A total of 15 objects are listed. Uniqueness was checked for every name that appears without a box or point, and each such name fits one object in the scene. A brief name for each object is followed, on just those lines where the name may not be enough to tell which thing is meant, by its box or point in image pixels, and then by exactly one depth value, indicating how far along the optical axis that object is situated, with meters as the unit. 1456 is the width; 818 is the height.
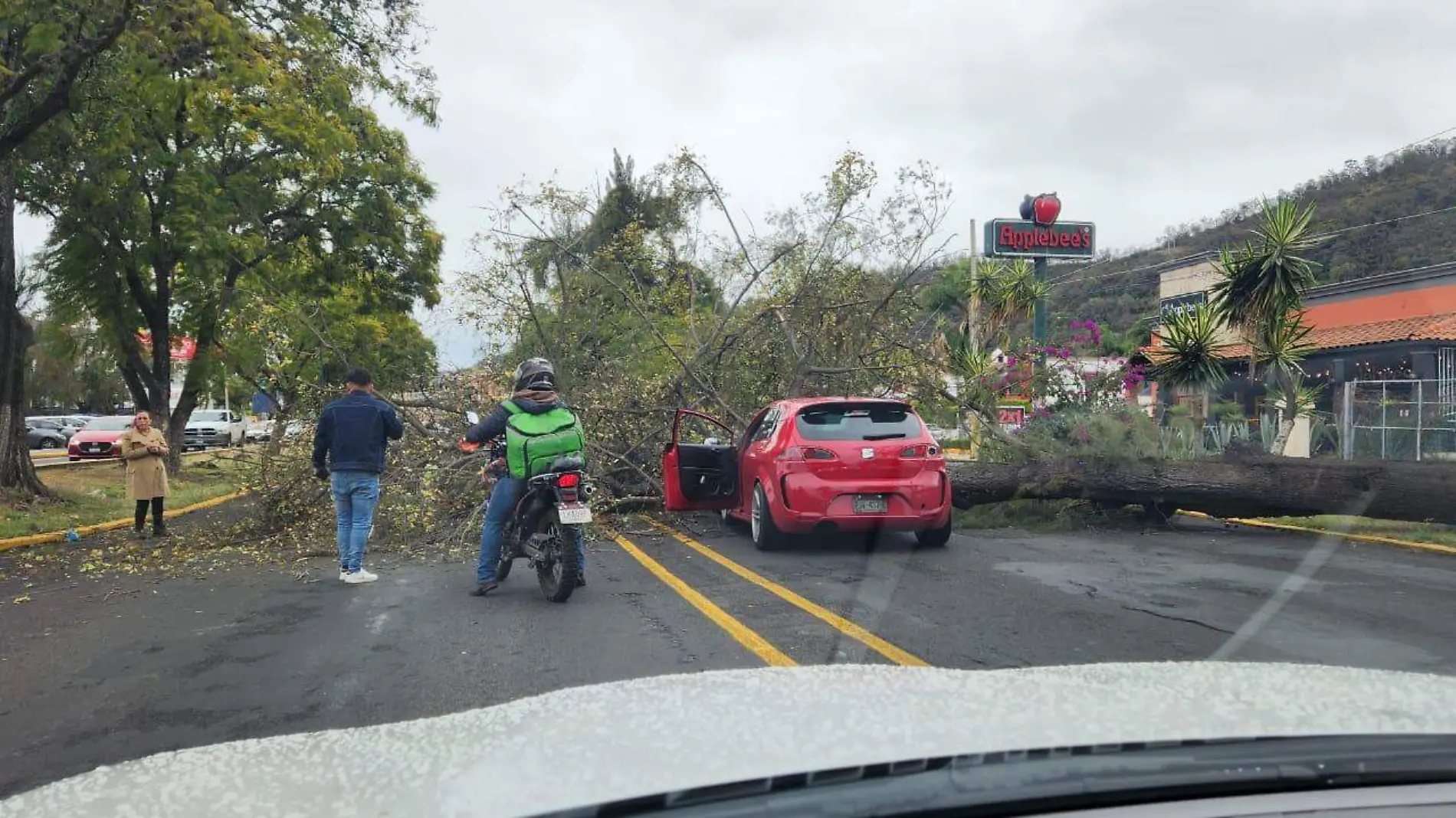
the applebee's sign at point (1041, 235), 26.59
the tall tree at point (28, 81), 11.69
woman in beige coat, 12.91
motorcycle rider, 8.09
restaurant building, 22.48
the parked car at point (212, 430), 45.00
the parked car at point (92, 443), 31.80
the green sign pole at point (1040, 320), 22.97
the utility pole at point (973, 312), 22.94
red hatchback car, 10.07
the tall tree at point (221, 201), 14.15
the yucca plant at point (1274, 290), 16.61
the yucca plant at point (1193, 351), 17.44
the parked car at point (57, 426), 46.66
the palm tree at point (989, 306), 18.75
